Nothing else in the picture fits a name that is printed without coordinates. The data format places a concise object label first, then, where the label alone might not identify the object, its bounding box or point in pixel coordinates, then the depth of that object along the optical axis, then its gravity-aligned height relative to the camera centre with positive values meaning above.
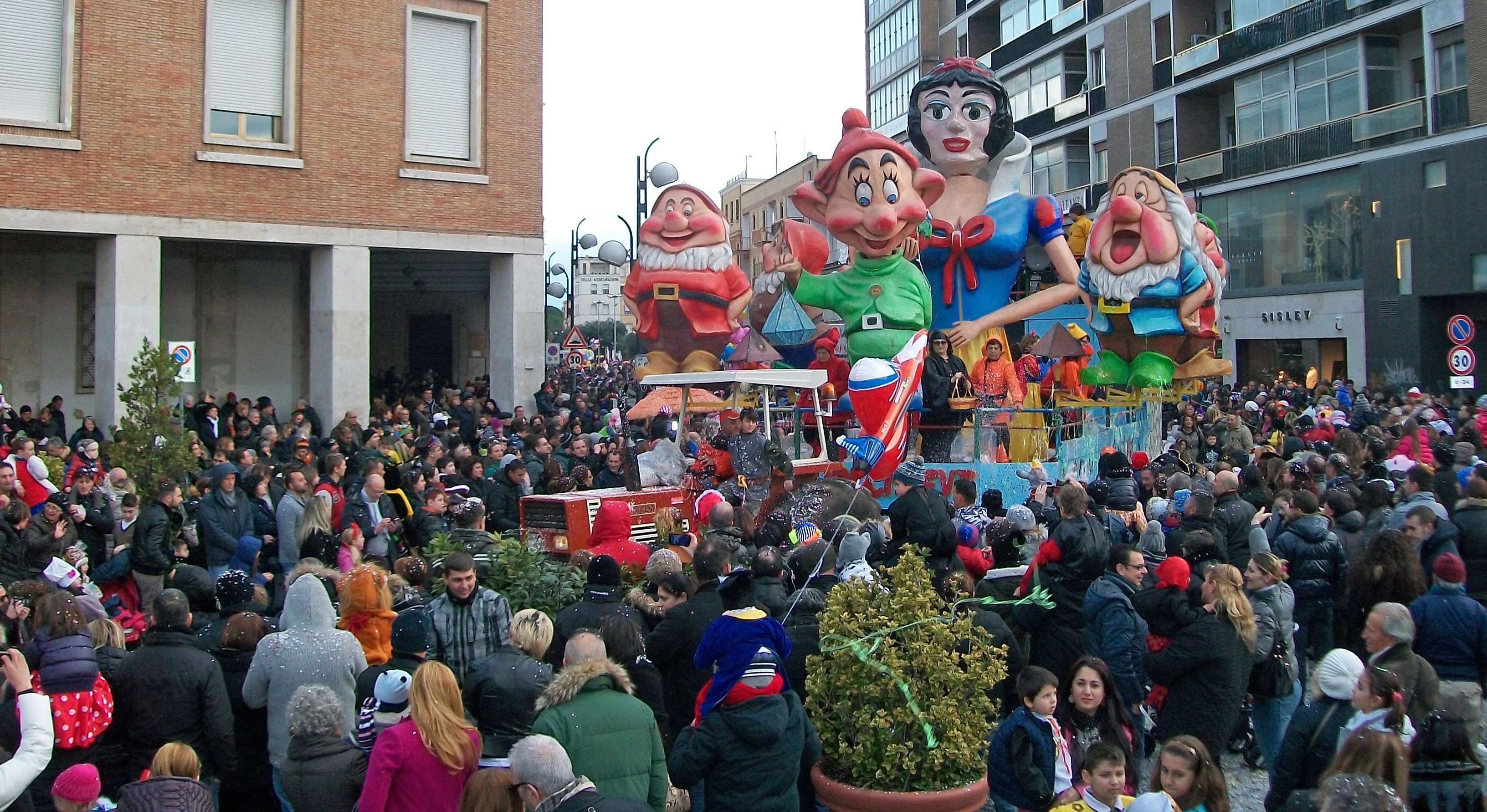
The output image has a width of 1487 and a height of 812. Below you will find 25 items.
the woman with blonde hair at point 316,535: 8.29 -0.62
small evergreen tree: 11.68 +0.15
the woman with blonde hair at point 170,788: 4.25 -1.20
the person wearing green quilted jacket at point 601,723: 4.59 -1.06
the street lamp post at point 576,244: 29.89 +4.90
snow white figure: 18.12 +3.42
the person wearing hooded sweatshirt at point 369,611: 6.28 -0.85
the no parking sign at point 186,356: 14.96 +1.12
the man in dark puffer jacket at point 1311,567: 8.15 -0.86
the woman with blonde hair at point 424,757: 4.51 -1.15
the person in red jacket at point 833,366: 16.66 +1.03
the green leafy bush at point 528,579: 7.70 -0.86
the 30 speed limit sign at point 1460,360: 15.44 +0.96
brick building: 19.08 +4.44
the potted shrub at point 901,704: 5.37 -1.17
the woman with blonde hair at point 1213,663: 6.03 -1.11
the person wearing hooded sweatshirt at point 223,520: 9.90 -0.60
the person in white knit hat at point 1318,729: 4.91 -1.17
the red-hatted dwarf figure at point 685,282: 18.92 +2.48
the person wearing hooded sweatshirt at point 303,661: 5.68 -1.00
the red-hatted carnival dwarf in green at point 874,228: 15.81 +2.77
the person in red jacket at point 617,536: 9.54 -0.75
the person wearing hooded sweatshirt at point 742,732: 4.82 -1.14
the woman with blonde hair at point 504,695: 5.11 -1.05
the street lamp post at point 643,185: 23.53 +5.38
